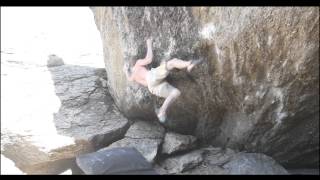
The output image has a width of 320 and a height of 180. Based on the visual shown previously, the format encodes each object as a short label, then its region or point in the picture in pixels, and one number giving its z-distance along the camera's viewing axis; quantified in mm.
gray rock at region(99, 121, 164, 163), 8828
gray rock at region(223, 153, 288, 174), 8234
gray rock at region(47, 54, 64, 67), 11637
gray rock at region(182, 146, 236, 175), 8523
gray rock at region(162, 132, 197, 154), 8977
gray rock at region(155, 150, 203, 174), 8594
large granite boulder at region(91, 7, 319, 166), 7227
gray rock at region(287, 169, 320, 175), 8859
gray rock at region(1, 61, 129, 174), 8773
